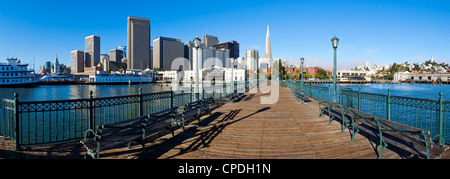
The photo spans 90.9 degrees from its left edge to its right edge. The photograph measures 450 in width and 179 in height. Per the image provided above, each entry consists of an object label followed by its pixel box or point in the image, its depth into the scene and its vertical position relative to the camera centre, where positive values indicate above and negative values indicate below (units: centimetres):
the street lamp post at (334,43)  1257 +245
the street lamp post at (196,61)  1214 +134
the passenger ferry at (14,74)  8775 +453
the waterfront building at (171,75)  16662 +711
